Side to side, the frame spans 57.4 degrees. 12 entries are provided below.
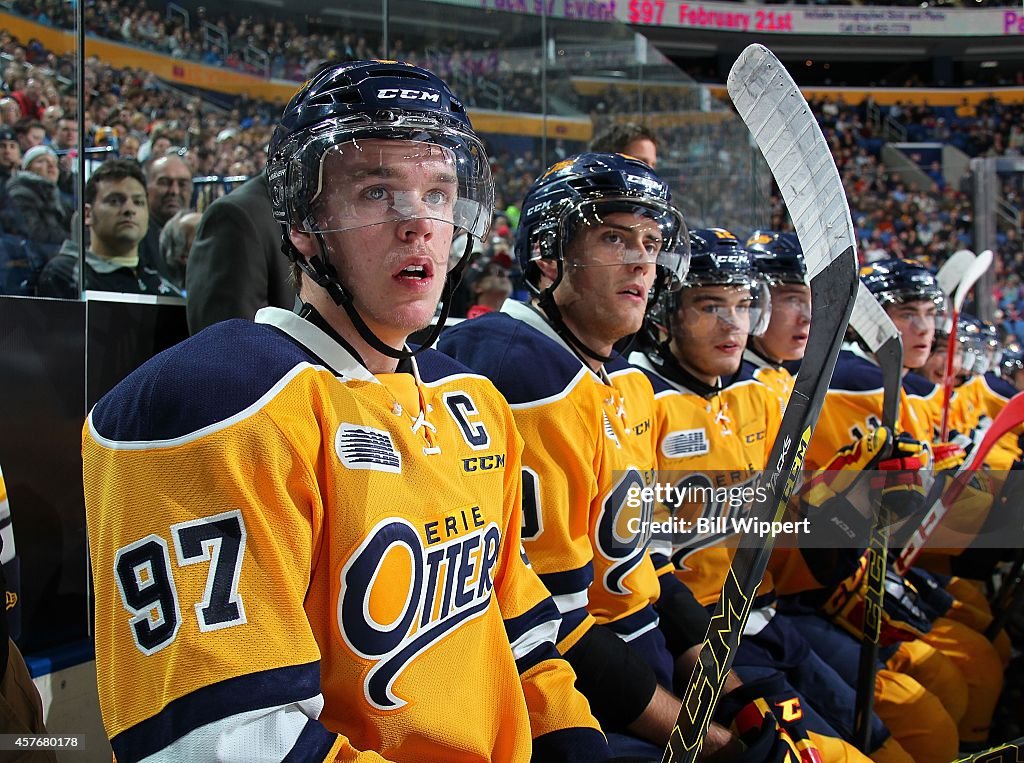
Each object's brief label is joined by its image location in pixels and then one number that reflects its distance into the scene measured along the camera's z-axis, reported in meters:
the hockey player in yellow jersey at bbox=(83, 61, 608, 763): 0.92
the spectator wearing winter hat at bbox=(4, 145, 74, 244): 1.97
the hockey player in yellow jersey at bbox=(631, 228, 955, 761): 2.21
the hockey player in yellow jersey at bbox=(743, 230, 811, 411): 2.92
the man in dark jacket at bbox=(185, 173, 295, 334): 2.08
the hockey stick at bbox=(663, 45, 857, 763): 1.12
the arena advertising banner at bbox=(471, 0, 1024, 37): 15.92
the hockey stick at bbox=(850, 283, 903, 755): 2.05
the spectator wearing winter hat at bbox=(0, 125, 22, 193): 1.97
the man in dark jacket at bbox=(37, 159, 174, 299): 1.97
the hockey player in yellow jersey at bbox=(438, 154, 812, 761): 1.60
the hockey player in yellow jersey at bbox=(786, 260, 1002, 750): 2.62
